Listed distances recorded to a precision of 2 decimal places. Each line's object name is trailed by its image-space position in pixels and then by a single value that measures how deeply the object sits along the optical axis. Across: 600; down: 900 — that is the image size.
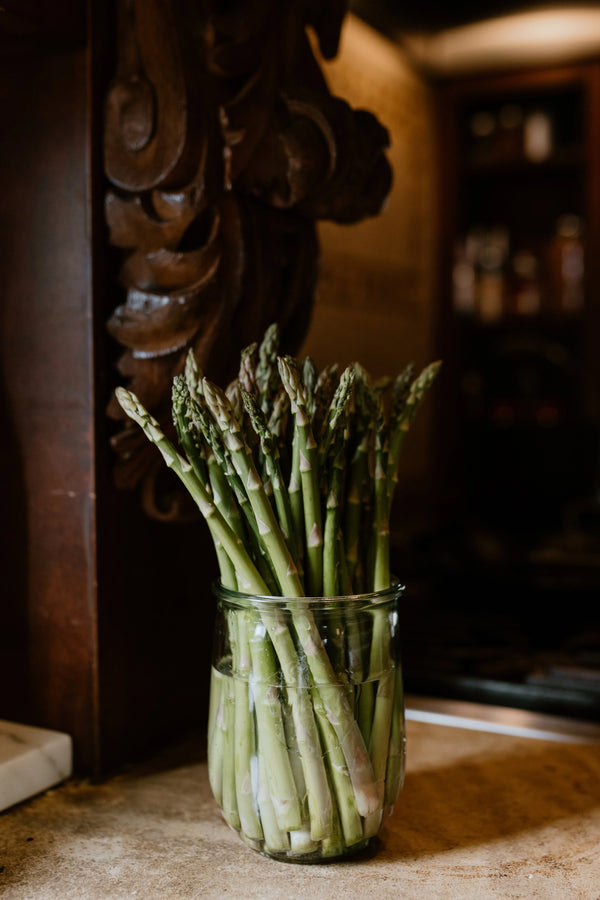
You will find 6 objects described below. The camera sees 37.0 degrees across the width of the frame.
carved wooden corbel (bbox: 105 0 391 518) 0.97
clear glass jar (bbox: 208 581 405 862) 0.77
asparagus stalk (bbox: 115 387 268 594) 0.79
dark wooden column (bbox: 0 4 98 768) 0.98
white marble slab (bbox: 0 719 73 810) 0.92
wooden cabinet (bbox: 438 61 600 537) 2.98
